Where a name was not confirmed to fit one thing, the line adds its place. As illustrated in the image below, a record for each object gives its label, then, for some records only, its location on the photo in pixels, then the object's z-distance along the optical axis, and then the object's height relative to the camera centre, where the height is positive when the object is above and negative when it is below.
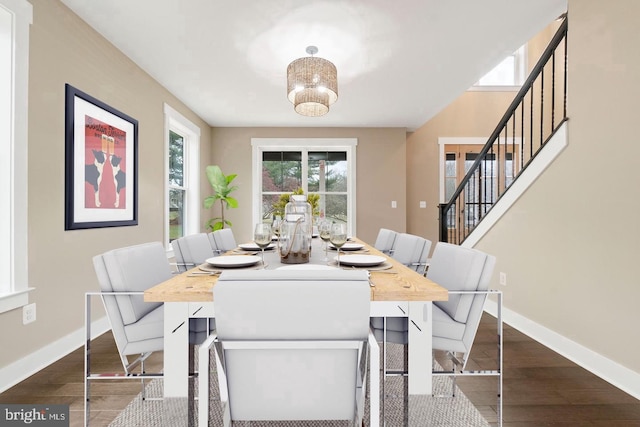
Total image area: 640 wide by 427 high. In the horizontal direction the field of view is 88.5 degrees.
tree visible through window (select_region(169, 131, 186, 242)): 4.61 +0.35
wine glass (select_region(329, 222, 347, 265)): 1.62 -0.12
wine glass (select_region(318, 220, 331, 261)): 1.82 -0.12
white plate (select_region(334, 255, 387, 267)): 1.53 -0.24
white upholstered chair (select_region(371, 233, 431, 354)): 1.54 -0.36
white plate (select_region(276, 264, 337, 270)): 1.37 -0.25
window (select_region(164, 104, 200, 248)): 4.51 +0.51
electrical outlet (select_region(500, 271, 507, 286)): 3.12 -0.65
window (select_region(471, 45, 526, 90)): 5.90 +2.46
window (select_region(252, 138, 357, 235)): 5.99 +0.63
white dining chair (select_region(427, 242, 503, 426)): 1.43 -0.46
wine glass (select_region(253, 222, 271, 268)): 1.73 -0.13
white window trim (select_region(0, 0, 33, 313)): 2.02 +0.25
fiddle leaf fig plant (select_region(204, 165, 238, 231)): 5.02 +0.38
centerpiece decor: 1.64 -0.15
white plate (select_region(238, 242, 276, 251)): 2.27 -0.26
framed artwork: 2.51 +0.39
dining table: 1.15 -0.38
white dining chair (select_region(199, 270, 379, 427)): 0.89 -0.38
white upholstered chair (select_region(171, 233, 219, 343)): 2.20 -0.29
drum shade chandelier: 2.68 +1.06
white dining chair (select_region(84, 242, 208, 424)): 1.42 -0.47
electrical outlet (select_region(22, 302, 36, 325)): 2.09 -0.68
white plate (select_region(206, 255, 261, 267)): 1.50 -0.24
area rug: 1.60 -1.05
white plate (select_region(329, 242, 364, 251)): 2.17 -0.25
